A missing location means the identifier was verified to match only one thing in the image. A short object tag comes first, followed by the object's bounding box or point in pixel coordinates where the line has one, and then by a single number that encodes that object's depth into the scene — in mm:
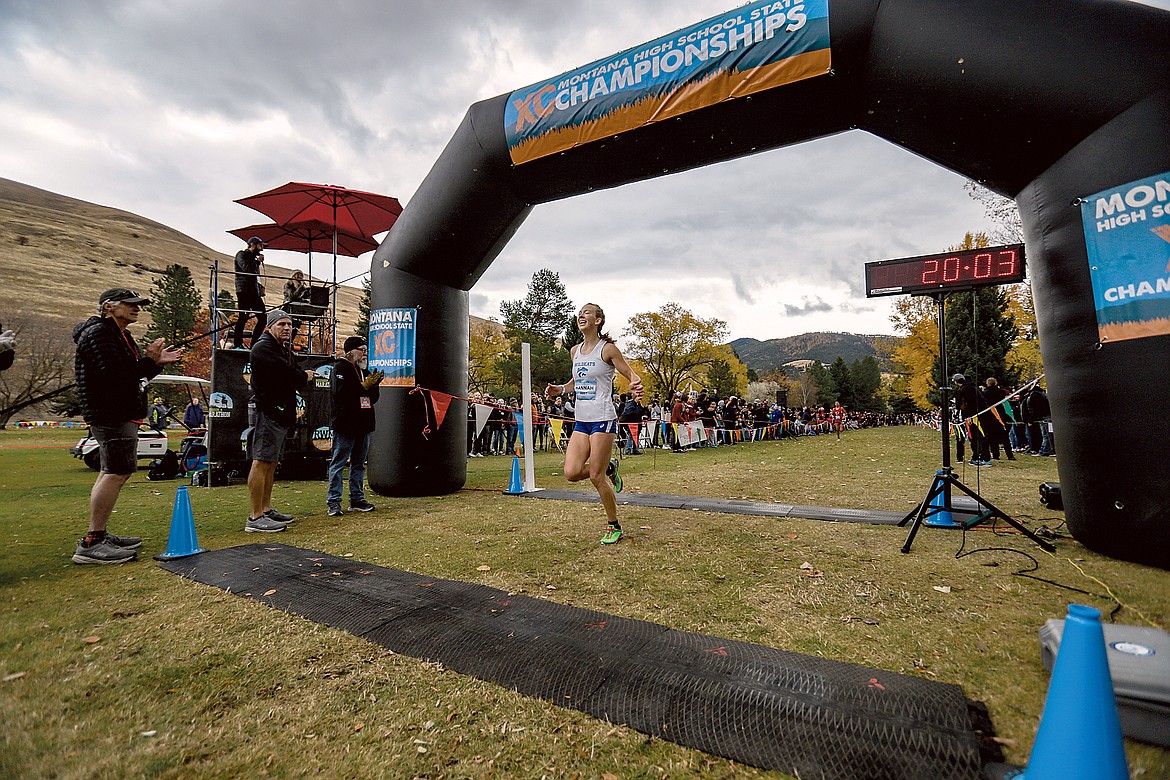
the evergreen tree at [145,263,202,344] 51969
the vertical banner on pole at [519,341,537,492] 7784
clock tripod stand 4320
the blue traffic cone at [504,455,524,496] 7976
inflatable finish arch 3861
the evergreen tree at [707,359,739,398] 73875
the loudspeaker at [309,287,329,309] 10195
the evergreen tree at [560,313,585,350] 58162
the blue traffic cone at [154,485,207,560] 4488
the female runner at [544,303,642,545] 5156
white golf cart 11539
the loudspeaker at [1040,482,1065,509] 5688
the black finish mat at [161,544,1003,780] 1849
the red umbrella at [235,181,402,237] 9875
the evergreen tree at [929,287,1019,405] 30875
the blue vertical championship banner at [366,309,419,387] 7688
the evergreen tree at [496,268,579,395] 52719
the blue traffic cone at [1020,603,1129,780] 1319
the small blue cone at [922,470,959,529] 5191
